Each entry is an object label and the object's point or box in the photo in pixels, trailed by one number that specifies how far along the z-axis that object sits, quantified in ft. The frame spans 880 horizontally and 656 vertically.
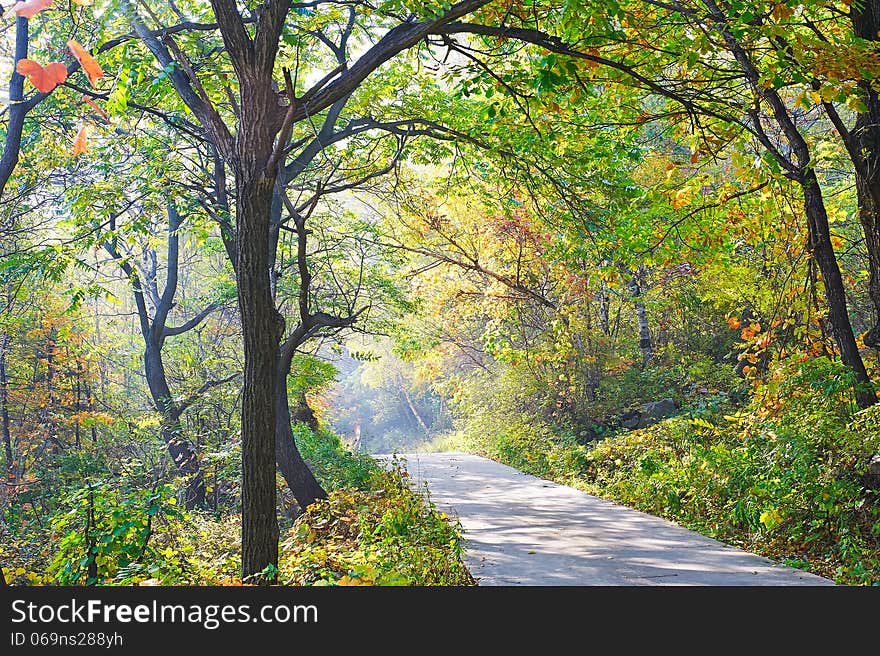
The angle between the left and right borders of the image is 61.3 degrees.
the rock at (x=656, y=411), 45.23
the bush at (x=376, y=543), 16.79
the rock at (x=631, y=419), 46.57
